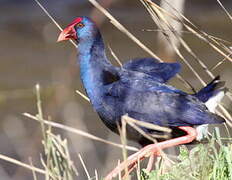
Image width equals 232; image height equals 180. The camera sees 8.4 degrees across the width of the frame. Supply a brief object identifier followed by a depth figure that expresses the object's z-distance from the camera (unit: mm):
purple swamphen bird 8711
